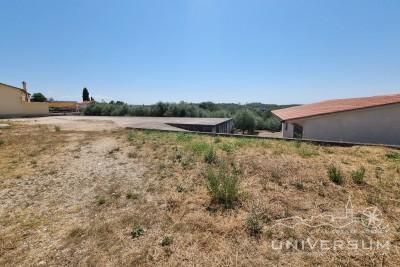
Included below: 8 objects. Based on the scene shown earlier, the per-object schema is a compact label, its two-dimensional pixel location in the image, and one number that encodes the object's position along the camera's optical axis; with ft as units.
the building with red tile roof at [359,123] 29.07
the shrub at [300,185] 12.50
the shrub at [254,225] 8.59
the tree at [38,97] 165.83
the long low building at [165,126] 45.31
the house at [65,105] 126.00
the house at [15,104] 77.56
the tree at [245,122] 94.32
